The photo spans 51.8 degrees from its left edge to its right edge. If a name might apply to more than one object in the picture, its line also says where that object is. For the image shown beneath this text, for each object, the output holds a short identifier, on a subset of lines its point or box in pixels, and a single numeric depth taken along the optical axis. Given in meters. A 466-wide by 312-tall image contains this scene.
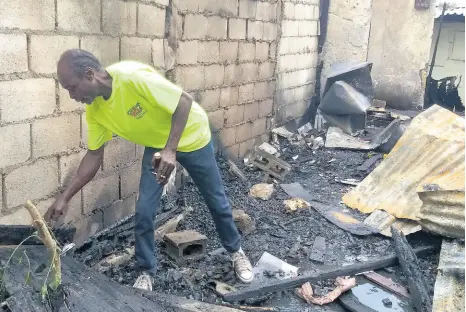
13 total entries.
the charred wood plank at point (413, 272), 3.42
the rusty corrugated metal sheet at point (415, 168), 4.89
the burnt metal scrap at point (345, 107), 8.29
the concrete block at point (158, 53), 4.50
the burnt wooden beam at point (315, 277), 3.47
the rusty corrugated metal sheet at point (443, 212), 4.04
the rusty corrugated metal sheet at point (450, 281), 3.23
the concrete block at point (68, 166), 3.63
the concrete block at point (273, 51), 7.11
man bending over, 2.86
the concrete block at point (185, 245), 3.89
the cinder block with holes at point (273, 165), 6.32
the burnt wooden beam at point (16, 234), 2.82
